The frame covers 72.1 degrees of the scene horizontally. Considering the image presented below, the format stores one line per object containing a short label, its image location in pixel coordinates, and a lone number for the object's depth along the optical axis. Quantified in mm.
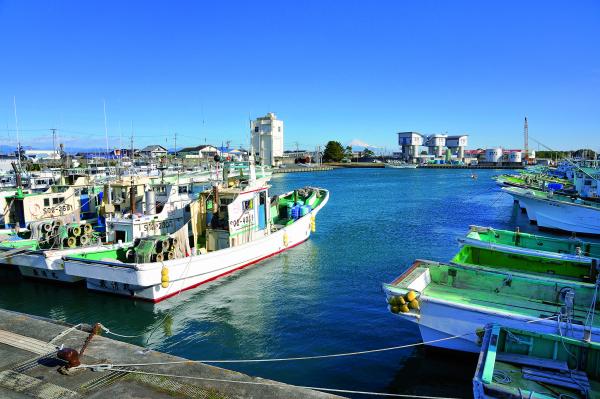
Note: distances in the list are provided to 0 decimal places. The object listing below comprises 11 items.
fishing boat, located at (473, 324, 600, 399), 7324
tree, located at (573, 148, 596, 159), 75750
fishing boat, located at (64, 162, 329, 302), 14547
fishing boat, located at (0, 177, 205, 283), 16312
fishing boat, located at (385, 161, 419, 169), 140000
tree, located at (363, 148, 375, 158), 181250
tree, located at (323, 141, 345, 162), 158000
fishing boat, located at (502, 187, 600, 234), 28239
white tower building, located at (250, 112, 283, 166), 126519
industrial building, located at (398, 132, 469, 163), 163250
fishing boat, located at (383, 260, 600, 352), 8969
